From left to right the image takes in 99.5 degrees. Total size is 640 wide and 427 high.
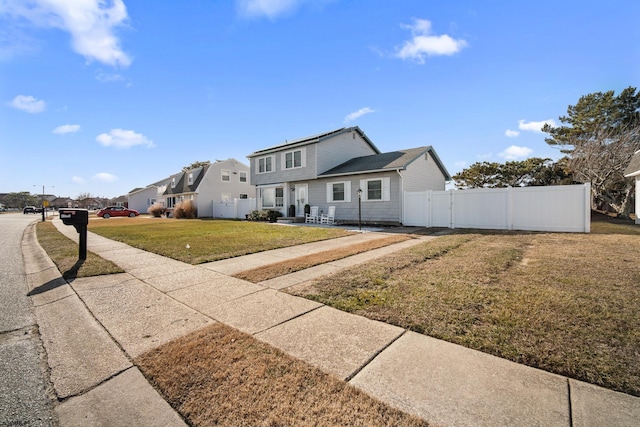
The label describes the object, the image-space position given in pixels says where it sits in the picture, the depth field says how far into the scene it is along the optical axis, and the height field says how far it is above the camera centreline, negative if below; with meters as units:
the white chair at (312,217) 17.70 -0.76
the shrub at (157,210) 32.09 -0.24
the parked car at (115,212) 33.08 -0.41
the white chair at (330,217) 17.02 -0.75
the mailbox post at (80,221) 6.56 -0.28
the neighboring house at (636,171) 14.55 +1.59
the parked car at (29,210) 51.34 +0.05
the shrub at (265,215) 19.52 -0.66
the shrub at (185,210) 26.98 -0.25
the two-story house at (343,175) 15.24 +1.89
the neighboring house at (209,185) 28.53 +2.45
